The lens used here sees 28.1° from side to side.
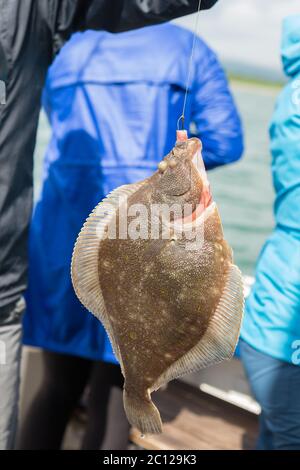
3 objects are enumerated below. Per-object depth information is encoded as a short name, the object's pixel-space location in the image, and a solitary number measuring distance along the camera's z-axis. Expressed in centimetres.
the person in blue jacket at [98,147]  283
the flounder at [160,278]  161
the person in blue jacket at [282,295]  227
